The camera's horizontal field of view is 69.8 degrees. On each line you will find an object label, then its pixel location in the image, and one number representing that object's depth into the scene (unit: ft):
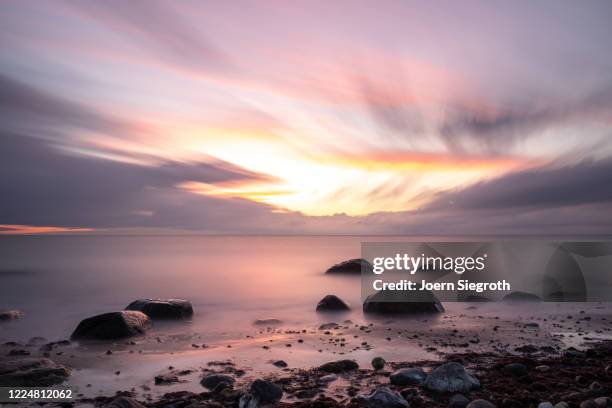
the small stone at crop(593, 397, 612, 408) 28.53
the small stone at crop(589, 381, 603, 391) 32.32
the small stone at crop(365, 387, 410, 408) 30.01
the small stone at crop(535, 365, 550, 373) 38.29
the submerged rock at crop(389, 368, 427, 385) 35.58
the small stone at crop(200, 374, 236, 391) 36.12
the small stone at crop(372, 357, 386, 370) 40.68
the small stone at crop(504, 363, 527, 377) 37.63
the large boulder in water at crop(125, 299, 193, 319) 68.33
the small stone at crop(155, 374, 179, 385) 37.47
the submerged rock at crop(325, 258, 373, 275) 151.64
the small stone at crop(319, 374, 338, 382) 37.06
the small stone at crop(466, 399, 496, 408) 28.81
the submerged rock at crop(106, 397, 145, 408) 29.71
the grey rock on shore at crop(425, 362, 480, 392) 33.71
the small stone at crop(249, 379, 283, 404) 32.07
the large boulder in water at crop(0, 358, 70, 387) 36.68
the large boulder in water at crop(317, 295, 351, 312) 79.30
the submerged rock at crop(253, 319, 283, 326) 68.90
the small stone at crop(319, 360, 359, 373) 39.59
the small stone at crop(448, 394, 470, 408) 30.55
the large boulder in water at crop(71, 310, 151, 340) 54.44
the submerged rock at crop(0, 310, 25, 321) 72.49
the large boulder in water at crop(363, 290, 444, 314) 71.10
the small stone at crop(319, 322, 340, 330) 62.04
